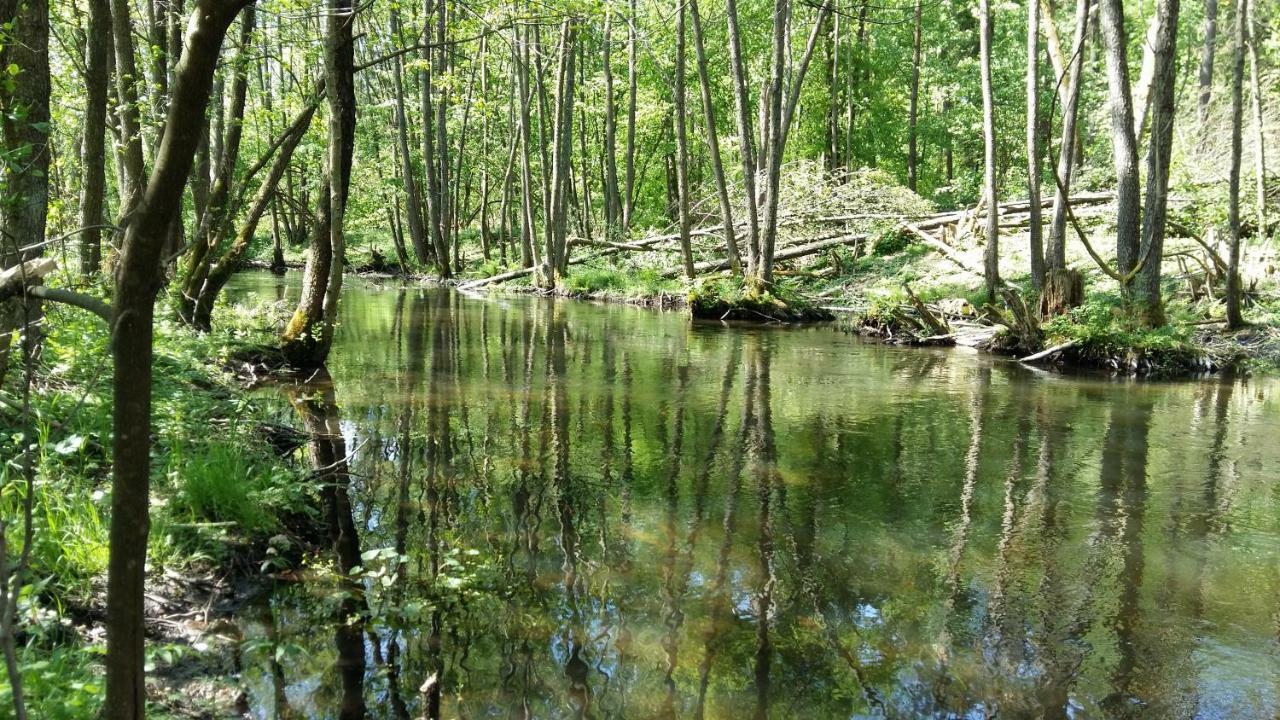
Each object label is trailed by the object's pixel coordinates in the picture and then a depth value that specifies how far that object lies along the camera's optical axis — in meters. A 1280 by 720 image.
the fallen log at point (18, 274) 2.79
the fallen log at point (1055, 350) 13.84
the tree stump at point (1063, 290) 14.63
